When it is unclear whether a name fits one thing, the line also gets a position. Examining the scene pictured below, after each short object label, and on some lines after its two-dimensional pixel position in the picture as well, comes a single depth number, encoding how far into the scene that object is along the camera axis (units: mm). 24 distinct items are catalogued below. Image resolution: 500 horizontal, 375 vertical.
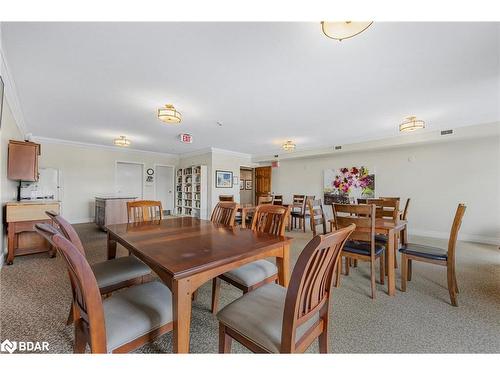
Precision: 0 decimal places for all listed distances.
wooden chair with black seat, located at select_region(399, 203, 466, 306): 1985
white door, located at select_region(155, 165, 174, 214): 7753
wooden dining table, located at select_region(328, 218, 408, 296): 2166
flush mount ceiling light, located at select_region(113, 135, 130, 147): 5055
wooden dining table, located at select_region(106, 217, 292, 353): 998
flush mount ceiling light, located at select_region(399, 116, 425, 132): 3600
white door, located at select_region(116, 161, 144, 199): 6918
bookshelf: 6770
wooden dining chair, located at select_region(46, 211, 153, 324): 1430
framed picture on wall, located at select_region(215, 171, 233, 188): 6831
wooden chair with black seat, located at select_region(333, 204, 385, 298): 2145
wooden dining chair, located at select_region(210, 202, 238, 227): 2392
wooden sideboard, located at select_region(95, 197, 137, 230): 4812
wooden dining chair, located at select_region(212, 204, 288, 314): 1553
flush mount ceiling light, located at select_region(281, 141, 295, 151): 5379
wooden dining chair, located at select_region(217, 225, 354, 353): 881
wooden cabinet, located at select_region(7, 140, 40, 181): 3256
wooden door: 8516
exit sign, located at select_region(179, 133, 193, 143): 4973
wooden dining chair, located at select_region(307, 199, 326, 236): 3246
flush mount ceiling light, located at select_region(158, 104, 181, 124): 3126
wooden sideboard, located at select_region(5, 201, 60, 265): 2850
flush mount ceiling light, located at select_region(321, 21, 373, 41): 1422
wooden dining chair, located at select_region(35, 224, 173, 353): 859
